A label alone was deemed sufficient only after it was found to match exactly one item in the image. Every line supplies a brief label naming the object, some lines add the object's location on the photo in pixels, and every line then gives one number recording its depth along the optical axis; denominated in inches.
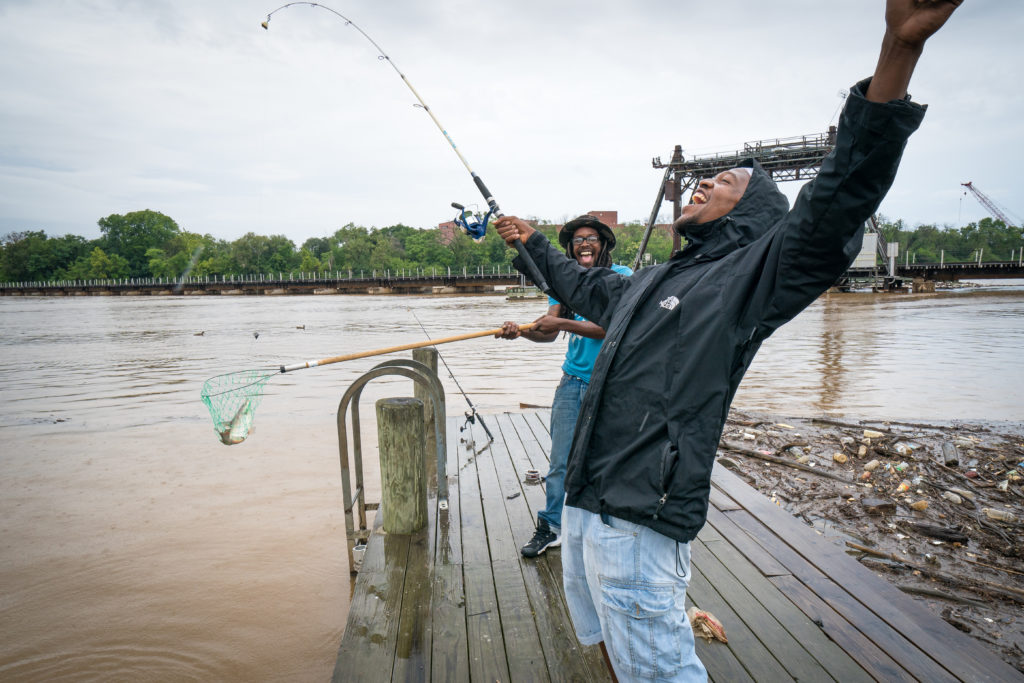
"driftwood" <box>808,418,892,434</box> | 285.1
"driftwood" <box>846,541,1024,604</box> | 142.1
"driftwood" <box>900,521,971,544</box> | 171.0
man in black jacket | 54.0
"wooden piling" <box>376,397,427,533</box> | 152.6
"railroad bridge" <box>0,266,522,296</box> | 2664.9
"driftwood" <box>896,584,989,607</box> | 138.9
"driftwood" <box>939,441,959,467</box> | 229.3
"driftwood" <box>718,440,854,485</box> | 223.8
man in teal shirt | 133.0
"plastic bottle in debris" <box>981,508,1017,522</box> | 182.2
